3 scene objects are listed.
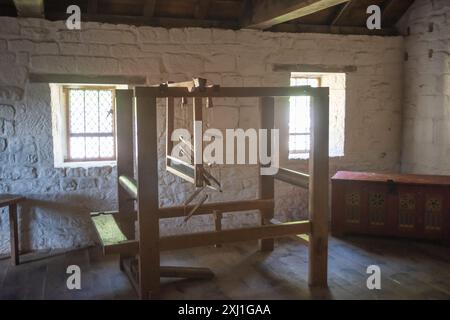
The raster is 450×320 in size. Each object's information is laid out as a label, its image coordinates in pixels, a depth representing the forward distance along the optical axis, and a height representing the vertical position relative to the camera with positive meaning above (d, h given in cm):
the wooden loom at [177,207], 268 -47
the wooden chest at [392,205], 397 -67
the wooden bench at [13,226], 358 -72
